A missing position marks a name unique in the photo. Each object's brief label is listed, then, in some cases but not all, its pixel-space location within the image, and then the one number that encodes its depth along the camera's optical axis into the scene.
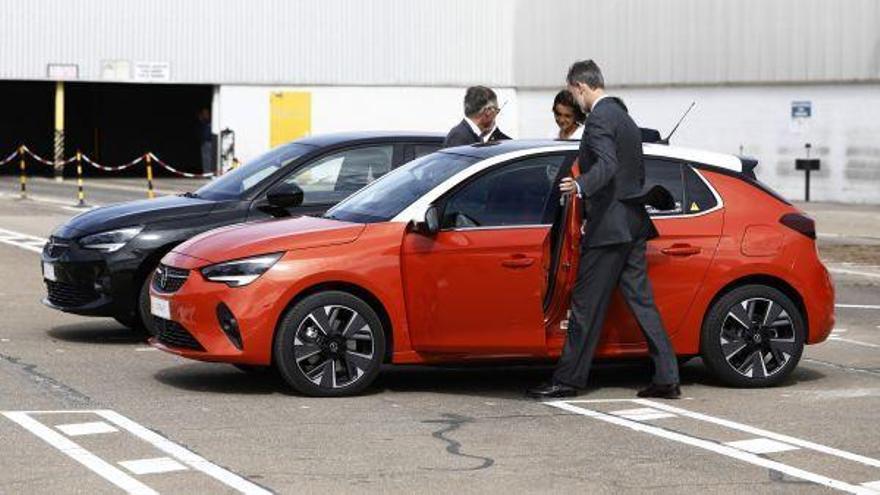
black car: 12.86
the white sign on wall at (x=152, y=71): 49.50
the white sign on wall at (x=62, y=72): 48.59
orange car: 10.38
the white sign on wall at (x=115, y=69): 49.22
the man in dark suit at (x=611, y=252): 10.38
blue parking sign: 40.28
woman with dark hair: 13.00
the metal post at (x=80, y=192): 33.51
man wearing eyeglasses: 13.41
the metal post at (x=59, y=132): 47.38
